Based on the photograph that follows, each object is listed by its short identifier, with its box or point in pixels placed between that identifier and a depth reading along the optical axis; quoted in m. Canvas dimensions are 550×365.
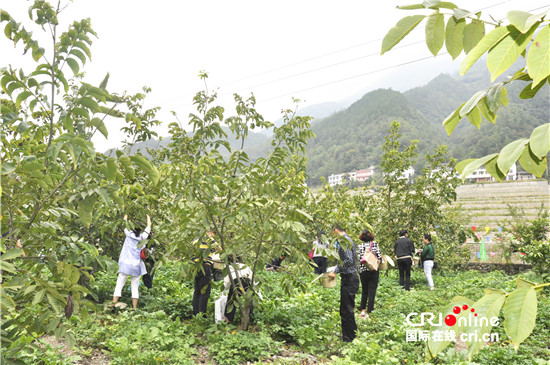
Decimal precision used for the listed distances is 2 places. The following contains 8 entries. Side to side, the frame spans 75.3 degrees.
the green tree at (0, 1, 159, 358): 1.81
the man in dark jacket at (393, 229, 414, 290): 8.91
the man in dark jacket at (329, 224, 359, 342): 5.30
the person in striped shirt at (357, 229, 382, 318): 6.56
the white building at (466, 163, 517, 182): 51.35
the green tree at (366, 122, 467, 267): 10.03
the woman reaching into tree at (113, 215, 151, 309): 6.13
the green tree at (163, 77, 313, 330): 4.50
